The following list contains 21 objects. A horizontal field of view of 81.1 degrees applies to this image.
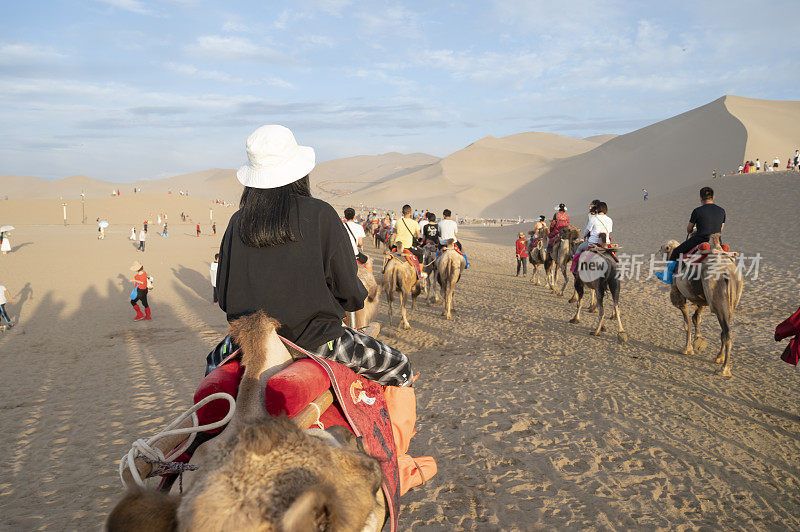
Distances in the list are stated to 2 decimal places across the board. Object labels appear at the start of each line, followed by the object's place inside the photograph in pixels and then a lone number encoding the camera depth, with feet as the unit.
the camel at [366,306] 26.05
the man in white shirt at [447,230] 38.58
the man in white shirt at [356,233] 24.49
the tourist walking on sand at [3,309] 35.10
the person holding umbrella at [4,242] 80.48
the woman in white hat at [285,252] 6.69
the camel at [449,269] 35.32
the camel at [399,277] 33.14
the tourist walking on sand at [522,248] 57.36
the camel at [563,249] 44.14
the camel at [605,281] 30.27
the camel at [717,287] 23.17
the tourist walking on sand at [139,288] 39.11
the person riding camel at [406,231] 36.01
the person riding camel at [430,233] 42.37
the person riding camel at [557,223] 46.73
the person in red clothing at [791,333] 17.88
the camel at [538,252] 50.06
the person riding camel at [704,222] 25.40
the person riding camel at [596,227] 33.35
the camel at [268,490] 3.40
